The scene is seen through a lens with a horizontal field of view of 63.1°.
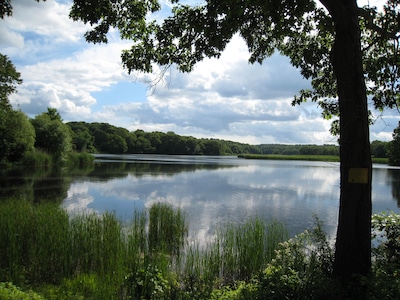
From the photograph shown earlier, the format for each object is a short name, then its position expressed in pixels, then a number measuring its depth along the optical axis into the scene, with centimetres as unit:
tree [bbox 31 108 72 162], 4459
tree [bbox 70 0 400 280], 410
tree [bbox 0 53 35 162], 2753
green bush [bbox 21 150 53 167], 3664
